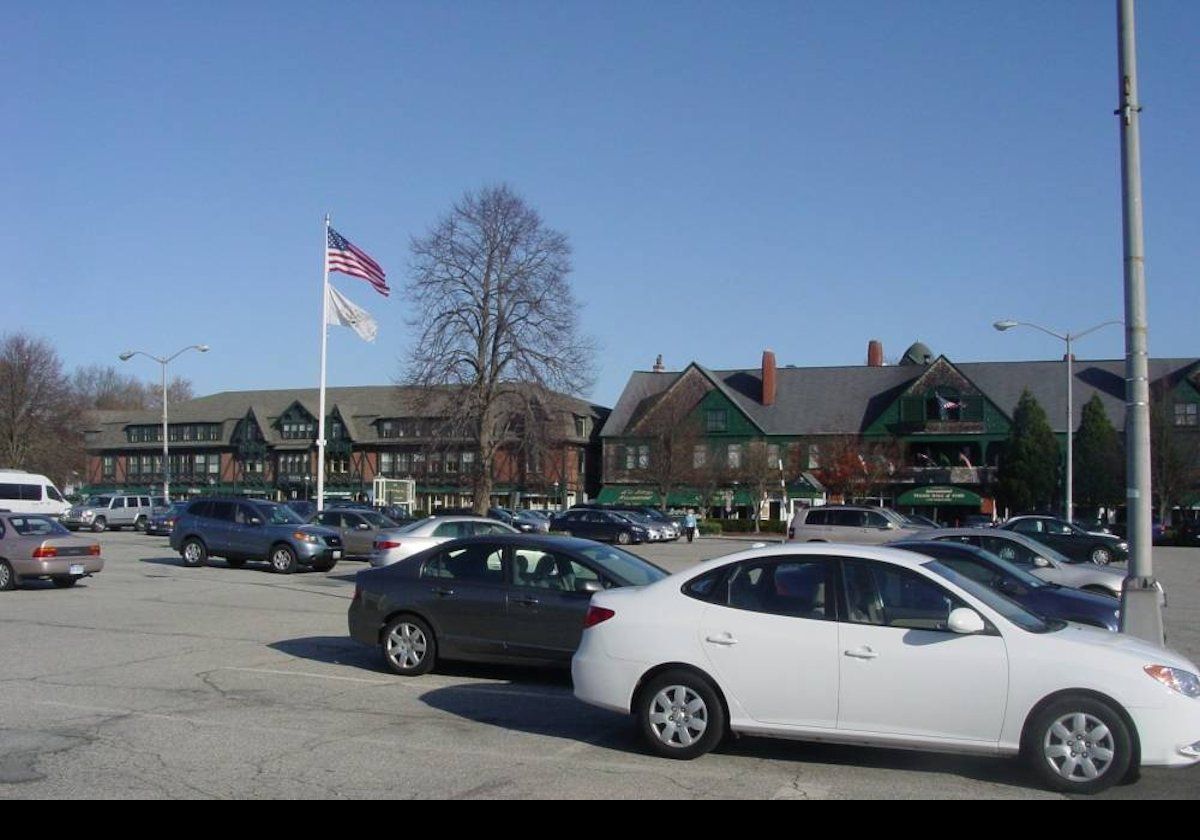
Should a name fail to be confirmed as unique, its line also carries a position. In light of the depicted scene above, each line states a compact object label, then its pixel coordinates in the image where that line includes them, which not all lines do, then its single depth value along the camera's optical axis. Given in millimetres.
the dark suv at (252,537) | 27250
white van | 41531
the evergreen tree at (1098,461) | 62591
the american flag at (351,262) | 36750
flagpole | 36938
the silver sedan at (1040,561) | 17797
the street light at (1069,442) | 44894
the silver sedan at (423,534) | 20812
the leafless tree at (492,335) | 55156
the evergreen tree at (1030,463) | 67812
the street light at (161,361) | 58594
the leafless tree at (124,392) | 131125
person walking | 53812
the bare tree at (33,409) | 75000
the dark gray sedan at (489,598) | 11289
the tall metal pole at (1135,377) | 11344
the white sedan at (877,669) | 7328
